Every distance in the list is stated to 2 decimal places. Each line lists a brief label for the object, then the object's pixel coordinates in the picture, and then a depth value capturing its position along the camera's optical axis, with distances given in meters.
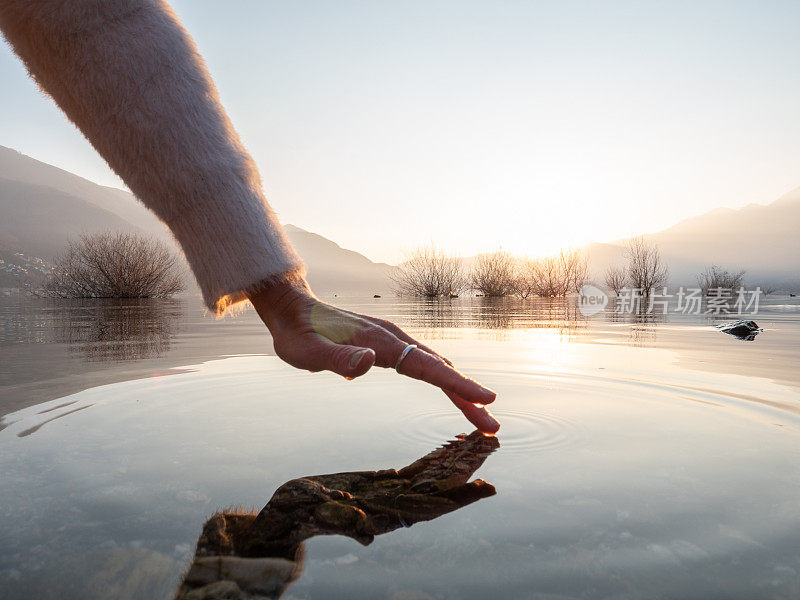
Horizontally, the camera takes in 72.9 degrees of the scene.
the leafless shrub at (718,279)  19.61
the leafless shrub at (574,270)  19.31
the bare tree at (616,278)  20.94
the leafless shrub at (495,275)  19.94
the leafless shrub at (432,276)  20.06
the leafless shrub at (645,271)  19.55
